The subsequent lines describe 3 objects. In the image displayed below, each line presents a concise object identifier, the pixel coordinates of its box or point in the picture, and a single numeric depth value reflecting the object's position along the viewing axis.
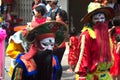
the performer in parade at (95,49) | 5.82
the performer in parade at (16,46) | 6.65
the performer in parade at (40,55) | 4.90
